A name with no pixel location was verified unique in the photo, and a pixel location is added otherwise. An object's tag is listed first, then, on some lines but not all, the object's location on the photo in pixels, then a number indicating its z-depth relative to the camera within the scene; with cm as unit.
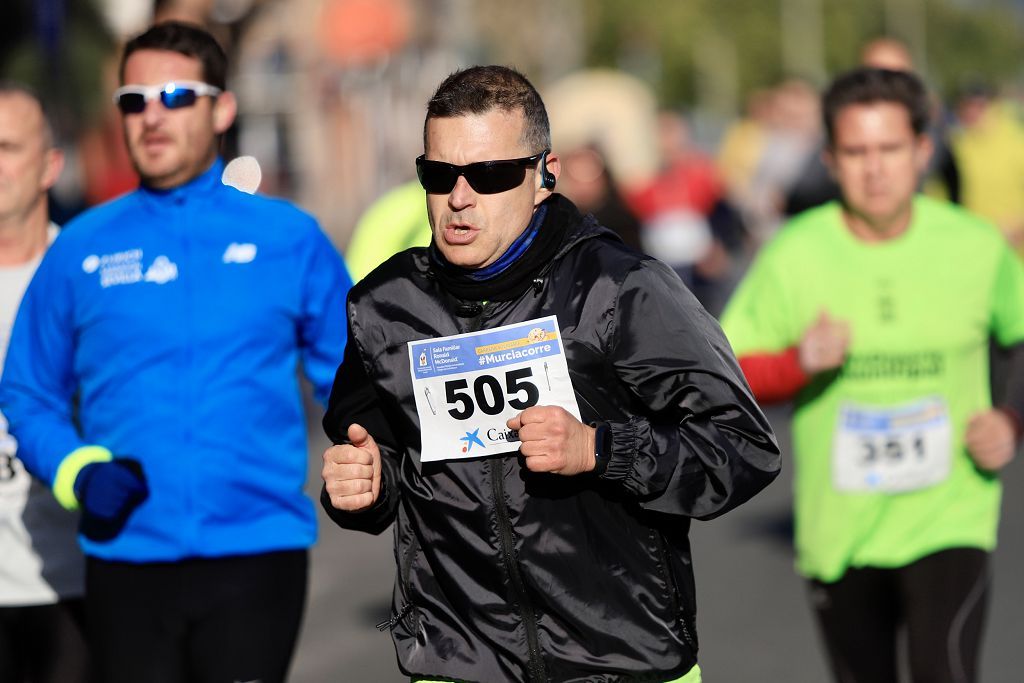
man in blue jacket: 821
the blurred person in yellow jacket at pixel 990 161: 2789
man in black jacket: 623
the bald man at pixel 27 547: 924
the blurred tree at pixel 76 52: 3791
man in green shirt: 929
